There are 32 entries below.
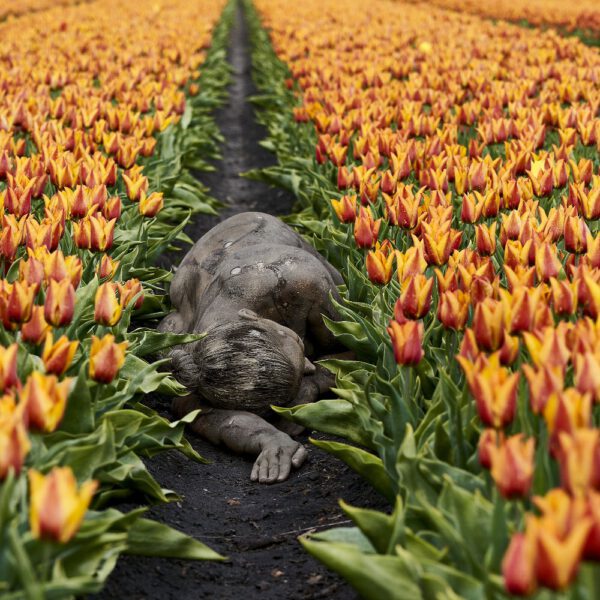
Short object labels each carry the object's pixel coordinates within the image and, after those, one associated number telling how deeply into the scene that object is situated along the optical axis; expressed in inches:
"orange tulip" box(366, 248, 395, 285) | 141.0
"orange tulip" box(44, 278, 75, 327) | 114.3
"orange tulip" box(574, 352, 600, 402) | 88.3
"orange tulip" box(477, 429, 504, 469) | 84.2
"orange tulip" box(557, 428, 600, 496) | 72.6
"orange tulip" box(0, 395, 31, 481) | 80.0
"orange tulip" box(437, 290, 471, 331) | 118.7
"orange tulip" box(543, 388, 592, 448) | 80.0
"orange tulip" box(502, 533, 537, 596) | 67.9
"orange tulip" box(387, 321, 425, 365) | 110.7
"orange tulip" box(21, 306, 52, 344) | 111.8
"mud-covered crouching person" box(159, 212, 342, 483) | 155.7
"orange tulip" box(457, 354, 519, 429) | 88.0
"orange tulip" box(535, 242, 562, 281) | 125.7
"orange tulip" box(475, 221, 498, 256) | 144.7
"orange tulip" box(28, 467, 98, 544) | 74.3
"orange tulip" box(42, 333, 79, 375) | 102.8
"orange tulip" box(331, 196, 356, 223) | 178.9
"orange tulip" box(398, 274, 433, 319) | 120.6
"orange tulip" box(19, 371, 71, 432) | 88.6
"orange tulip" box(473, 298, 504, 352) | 105.3
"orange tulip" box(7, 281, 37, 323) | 113.3
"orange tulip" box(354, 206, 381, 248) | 161.6
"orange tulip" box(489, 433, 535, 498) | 77.1
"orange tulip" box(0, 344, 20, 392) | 95.0
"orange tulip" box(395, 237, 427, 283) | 136.0
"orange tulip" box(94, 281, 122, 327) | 123.2
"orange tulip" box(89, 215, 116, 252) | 150.9
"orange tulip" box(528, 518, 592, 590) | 65.5
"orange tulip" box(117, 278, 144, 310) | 139.6
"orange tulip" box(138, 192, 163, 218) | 180.9
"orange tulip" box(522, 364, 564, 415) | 85.5
